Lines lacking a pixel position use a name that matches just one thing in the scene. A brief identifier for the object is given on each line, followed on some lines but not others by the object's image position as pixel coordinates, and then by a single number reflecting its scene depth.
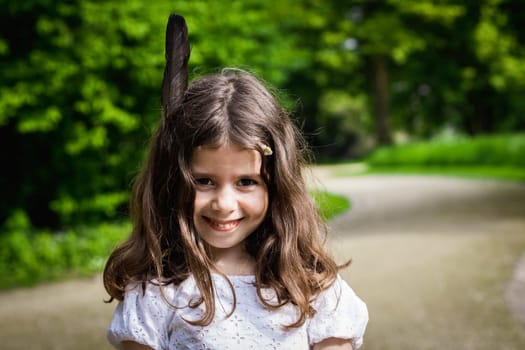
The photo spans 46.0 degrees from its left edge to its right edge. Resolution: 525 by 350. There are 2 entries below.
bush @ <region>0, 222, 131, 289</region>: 6.14
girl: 1.66
